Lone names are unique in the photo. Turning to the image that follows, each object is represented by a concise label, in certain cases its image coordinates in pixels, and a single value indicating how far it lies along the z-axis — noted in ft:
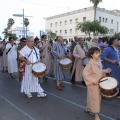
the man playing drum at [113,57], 13.85
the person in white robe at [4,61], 26.03
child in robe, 9.81
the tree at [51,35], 138.00
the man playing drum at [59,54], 16.62
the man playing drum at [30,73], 13.87
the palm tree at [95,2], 107.88
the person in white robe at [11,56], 22.00
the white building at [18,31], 252.26
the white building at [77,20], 127.93
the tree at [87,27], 93.86
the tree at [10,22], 184.95
